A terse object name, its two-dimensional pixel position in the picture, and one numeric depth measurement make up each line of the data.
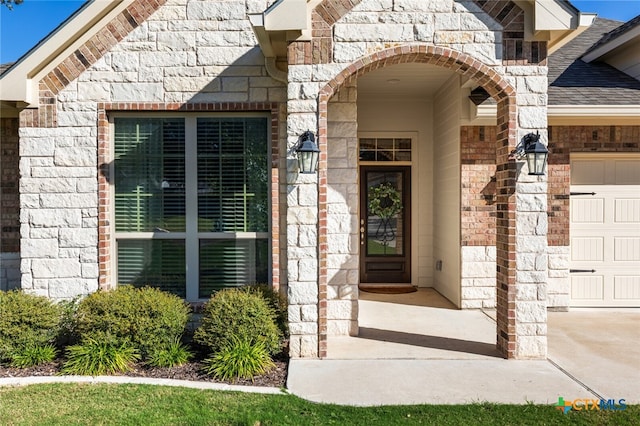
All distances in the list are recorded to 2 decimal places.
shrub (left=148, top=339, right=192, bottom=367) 4.61
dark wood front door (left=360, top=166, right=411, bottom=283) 8.95
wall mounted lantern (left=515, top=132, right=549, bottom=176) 4.53
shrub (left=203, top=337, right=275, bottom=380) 4.30
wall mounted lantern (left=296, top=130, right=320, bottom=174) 4.52
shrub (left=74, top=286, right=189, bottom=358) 4.60
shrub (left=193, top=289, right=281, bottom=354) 4.54
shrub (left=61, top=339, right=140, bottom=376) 4.44
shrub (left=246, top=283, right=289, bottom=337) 4.99
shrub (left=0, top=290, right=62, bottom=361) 4.68
